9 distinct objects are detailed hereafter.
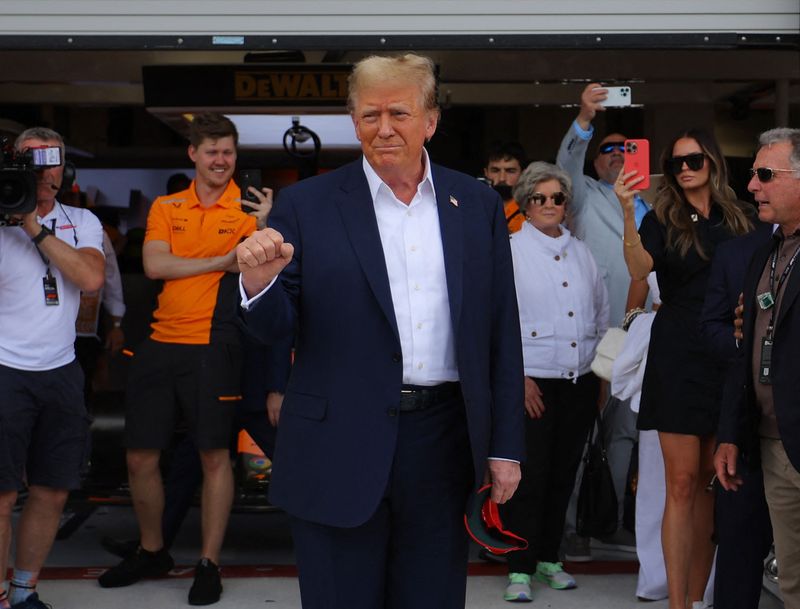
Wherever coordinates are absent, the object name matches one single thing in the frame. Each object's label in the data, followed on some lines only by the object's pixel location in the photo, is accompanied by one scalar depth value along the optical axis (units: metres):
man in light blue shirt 6.05
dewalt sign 8.03
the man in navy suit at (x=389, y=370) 3.17
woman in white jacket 5.60
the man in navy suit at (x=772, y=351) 3.98
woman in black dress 4.88
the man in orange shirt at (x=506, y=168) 6.51
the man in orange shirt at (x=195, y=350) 5.55
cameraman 5.02
